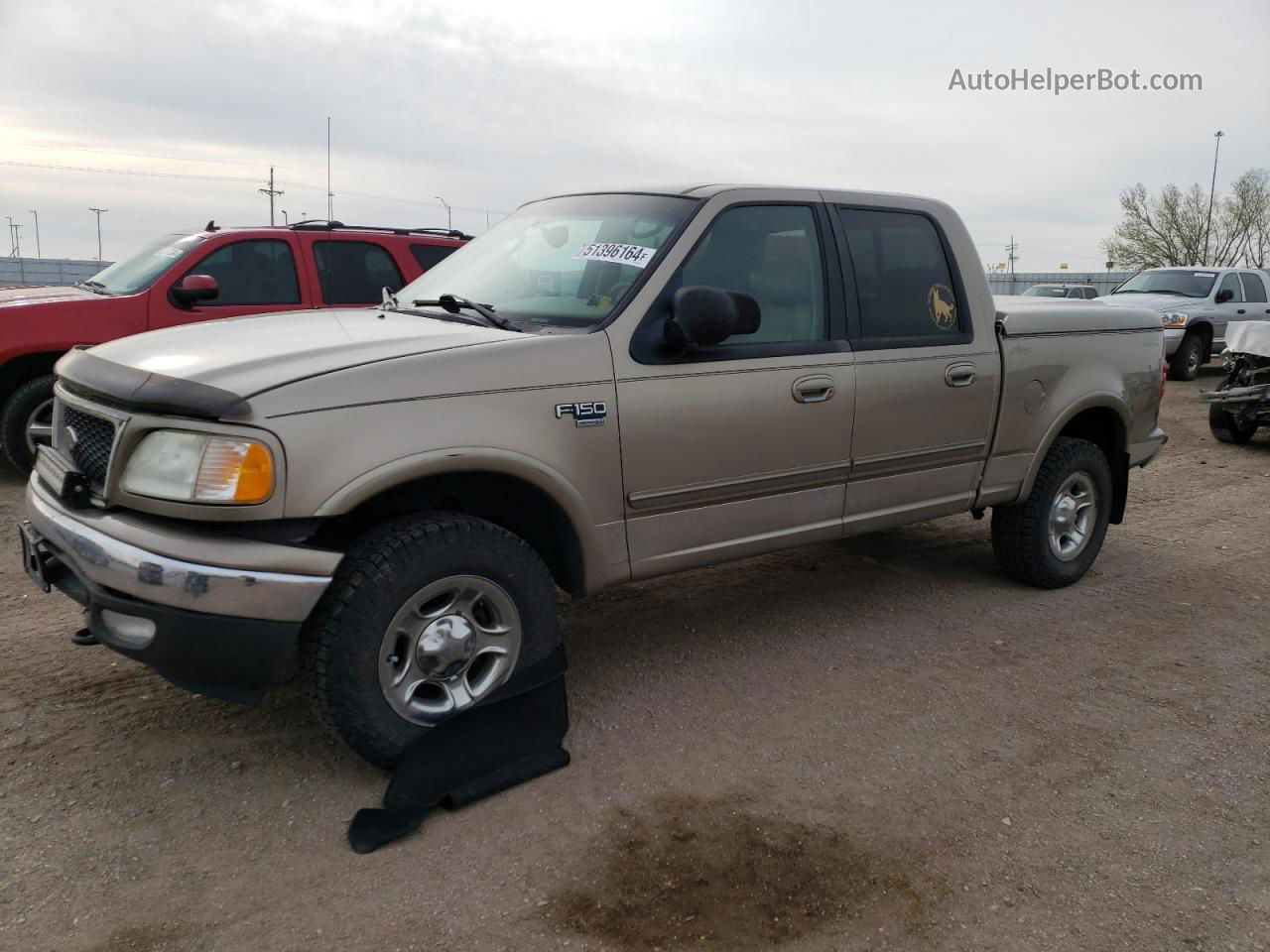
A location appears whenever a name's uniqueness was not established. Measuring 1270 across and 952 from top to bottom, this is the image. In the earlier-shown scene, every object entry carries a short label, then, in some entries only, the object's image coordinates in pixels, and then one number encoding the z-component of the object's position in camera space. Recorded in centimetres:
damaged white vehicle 1012
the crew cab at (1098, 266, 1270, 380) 1580
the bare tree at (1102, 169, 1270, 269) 4559
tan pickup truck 296
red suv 725
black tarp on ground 308
